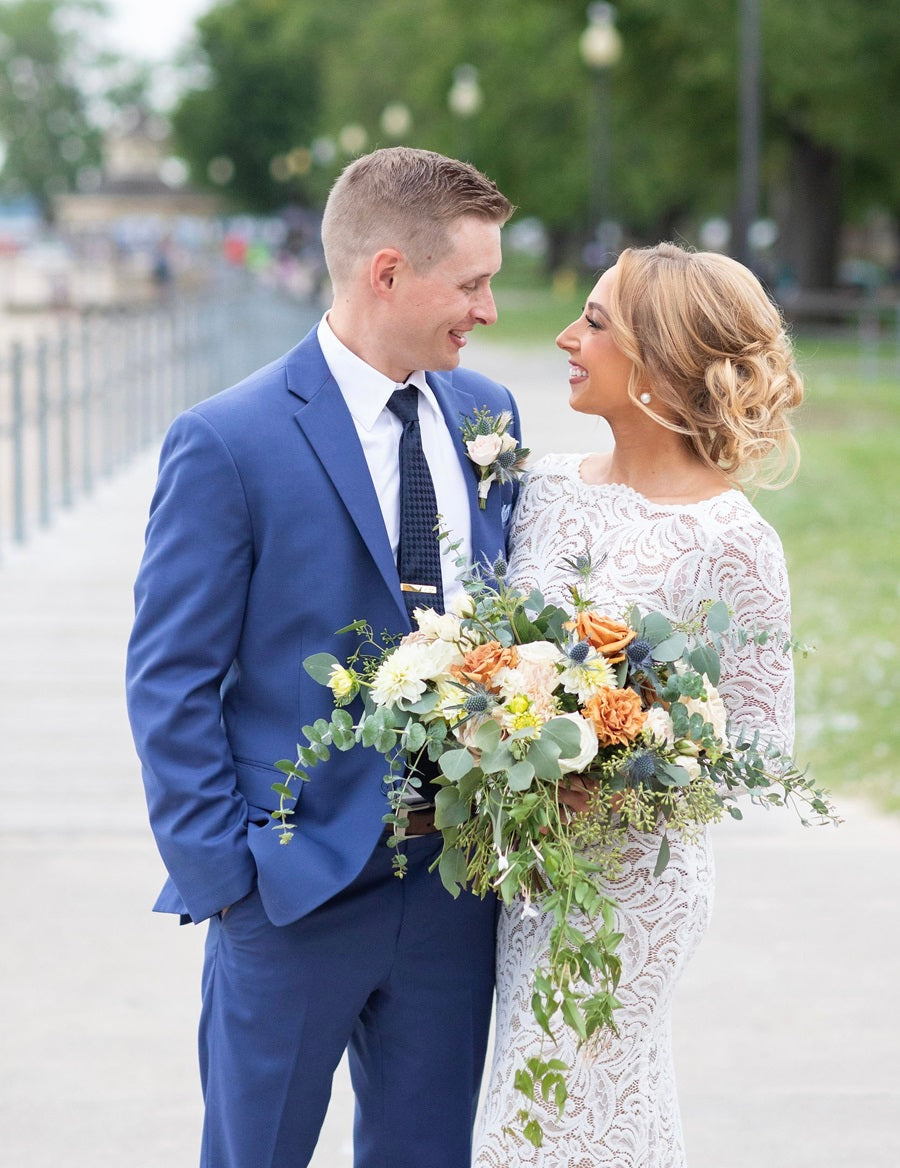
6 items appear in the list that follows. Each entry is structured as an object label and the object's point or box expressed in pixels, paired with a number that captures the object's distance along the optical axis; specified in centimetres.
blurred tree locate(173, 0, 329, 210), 8062
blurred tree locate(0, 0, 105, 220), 12250
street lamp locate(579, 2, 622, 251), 2764
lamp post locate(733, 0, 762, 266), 1941
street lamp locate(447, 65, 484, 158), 4047
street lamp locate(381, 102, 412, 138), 4956
